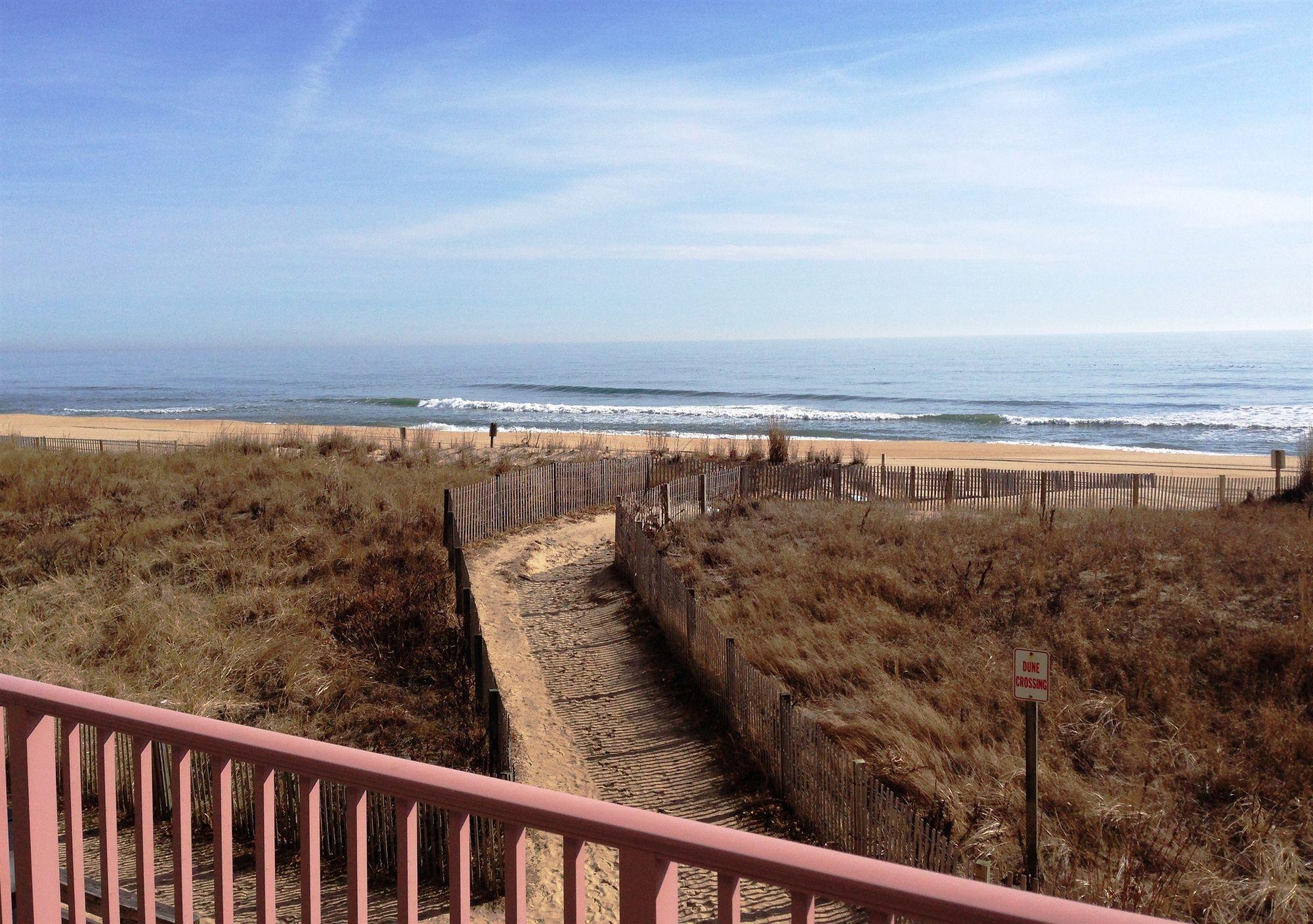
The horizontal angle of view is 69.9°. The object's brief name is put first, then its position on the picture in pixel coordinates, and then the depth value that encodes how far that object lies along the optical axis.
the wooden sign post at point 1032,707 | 5.60
